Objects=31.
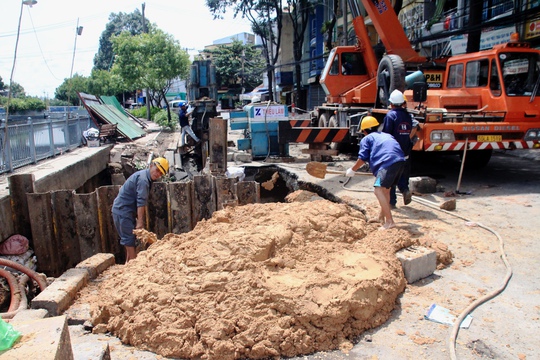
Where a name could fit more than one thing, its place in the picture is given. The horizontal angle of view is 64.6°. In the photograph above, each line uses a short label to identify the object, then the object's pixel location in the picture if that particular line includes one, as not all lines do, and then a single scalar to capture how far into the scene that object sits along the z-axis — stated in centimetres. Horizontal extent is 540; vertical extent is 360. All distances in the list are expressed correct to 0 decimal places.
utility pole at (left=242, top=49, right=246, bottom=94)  4492
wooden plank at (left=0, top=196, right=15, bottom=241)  582
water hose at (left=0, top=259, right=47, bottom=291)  473
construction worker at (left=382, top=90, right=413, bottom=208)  611
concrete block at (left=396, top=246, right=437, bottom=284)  389
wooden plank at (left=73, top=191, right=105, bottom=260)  606
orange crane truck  718
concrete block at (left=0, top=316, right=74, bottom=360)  185
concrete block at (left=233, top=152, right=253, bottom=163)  1020
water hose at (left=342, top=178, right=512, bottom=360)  289
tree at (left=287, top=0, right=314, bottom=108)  2679
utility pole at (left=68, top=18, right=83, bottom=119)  1067
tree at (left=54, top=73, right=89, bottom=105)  4627
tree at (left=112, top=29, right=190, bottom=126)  2494
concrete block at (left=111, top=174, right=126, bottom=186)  1062
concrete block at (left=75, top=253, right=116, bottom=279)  437
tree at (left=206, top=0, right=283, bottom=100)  2746
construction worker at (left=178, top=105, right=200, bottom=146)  1291
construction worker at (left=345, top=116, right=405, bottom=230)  502
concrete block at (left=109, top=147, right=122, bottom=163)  1210
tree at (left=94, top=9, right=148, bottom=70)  6538
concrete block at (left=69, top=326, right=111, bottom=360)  254
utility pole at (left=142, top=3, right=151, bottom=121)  2998
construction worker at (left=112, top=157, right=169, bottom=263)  531
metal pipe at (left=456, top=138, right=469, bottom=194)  711
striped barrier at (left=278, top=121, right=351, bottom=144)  905
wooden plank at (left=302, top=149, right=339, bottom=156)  925
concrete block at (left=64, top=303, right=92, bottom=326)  340
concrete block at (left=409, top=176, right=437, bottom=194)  695
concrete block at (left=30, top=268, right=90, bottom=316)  348
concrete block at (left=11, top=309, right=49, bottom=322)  313
